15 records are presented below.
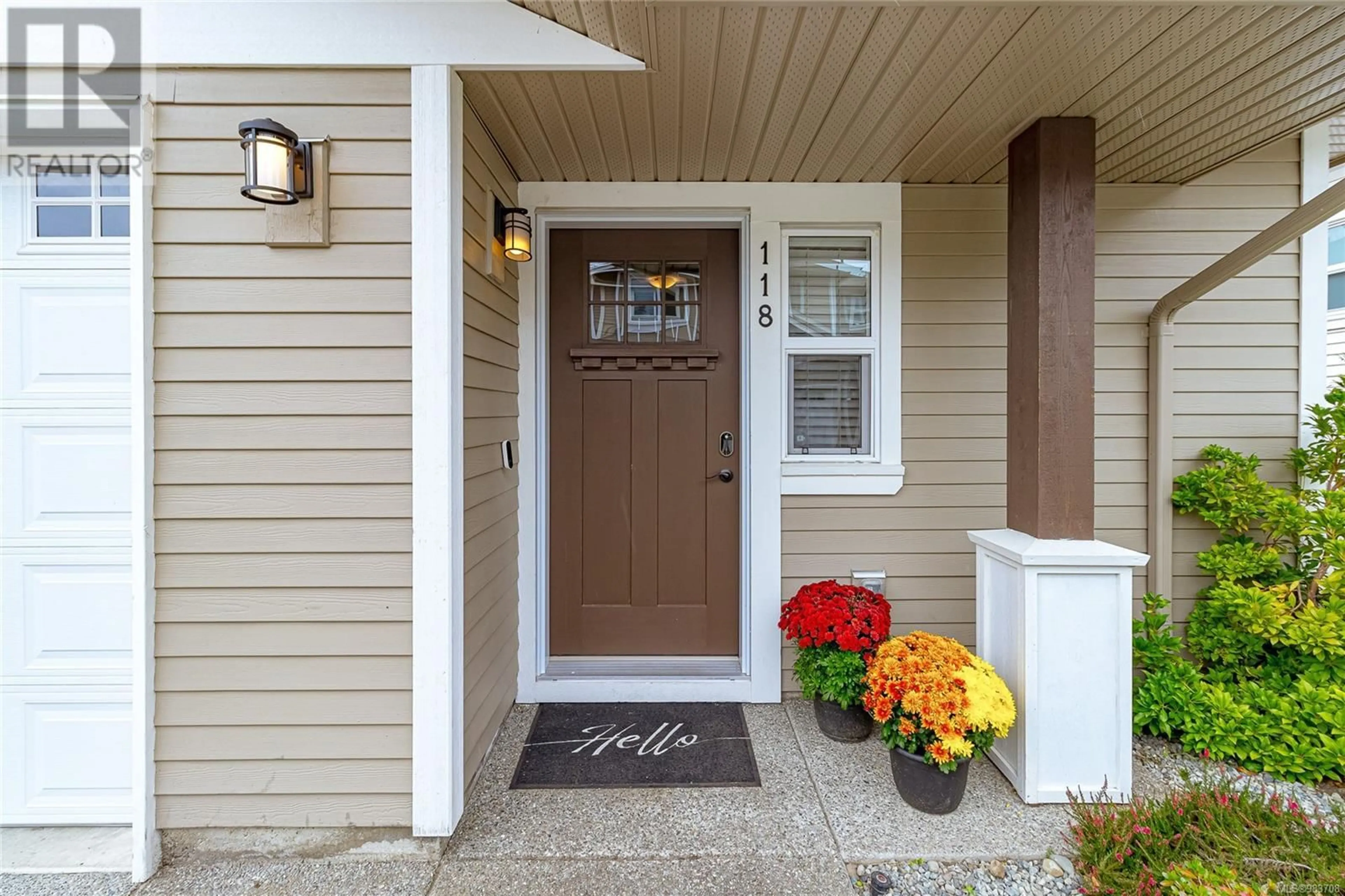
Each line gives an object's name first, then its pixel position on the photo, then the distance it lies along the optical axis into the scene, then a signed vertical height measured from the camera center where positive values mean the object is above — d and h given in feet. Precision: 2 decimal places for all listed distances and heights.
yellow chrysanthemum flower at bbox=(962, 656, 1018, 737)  6.00 -2.58
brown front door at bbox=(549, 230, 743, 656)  9.21 +0.00
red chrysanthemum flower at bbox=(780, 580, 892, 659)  7.46 -2.17
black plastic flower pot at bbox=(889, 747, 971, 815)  6.20 -3.49
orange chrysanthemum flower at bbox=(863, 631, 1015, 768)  5.99 -2.58
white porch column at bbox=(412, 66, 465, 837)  5.77 -0.07
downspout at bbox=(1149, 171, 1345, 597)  8.39 +0.15
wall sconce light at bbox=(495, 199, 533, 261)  7.64 +2.67
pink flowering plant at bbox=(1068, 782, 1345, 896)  4.78 -3.40
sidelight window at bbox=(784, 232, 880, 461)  8.95 +1.45
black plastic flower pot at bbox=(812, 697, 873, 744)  7.71 -3.54
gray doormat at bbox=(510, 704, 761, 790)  6.97 -3.79
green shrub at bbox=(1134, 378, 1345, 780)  6.97 -2.29
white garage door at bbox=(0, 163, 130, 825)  6.03 -0.60
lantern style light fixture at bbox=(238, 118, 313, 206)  5.34 +2.49
